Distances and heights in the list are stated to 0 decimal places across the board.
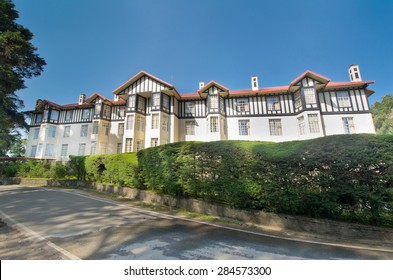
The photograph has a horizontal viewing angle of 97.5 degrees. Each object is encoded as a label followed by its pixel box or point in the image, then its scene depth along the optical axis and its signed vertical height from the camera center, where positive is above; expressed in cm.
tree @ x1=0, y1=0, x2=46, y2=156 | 1241 +917
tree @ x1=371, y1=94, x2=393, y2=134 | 5097 +1776
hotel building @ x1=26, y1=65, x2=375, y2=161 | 2033 +776
